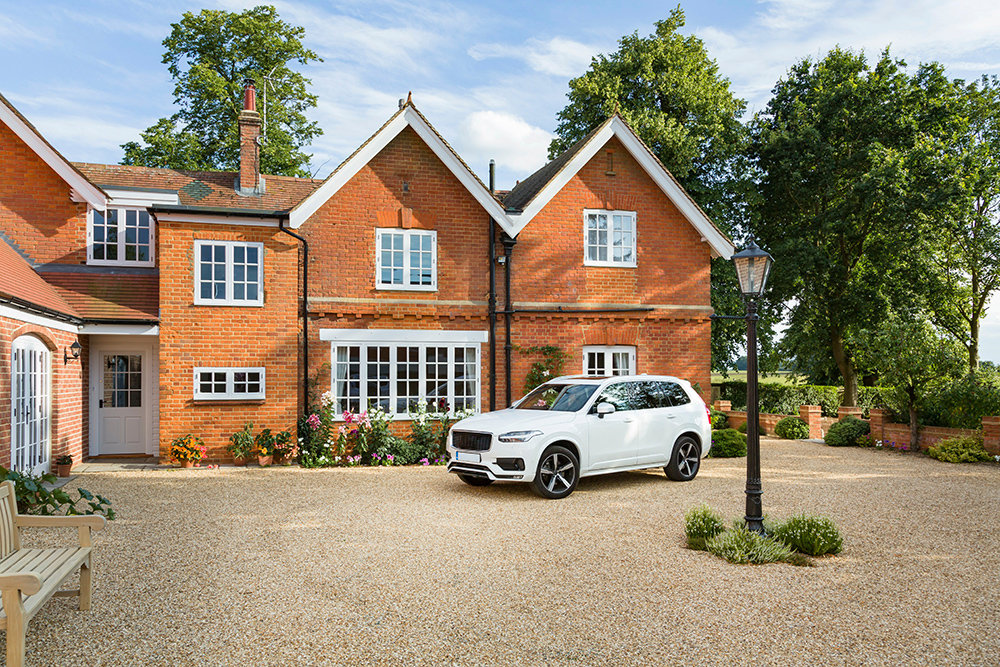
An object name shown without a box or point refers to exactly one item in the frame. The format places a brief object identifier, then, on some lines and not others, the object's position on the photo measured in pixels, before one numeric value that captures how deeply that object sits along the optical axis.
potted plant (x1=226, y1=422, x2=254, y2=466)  14.44
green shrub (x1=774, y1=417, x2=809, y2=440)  20.61
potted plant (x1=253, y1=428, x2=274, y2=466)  14.56
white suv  10.48
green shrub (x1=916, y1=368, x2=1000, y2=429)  15.73
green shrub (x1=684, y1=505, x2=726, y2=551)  7.83
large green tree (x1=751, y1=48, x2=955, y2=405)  23.69
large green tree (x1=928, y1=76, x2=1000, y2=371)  24.16
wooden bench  4.23
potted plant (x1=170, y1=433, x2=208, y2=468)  14.14
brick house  14.64
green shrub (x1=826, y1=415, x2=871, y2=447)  18.30
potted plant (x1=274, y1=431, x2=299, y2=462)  14.73
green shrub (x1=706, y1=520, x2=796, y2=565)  7.26
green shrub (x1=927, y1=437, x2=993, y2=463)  14.91
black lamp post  7.93
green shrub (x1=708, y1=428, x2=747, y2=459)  16.17
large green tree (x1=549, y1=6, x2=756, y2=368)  24.55
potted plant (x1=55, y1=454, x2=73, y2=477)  12.93
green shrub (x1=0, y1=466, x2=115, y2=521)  6.45
